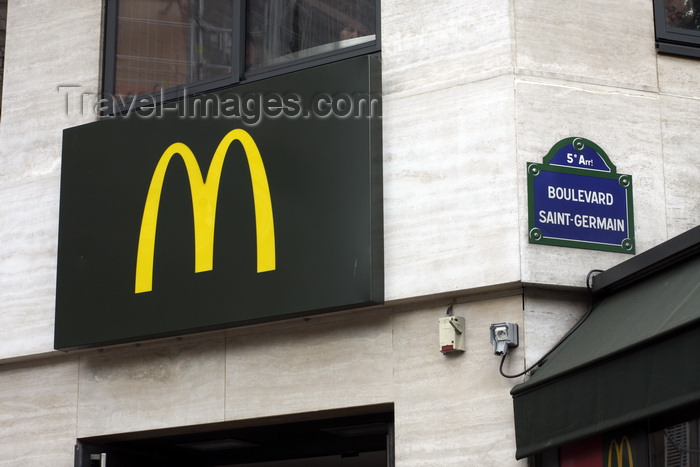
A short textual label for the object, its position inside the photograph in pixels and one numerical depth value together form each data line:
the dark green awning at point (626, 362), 5.85
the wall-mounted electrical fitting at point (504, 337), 7.00
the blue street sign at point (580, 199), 7.28
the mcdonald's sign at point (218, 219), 7.68
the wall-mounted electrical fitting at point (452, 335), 7.18
